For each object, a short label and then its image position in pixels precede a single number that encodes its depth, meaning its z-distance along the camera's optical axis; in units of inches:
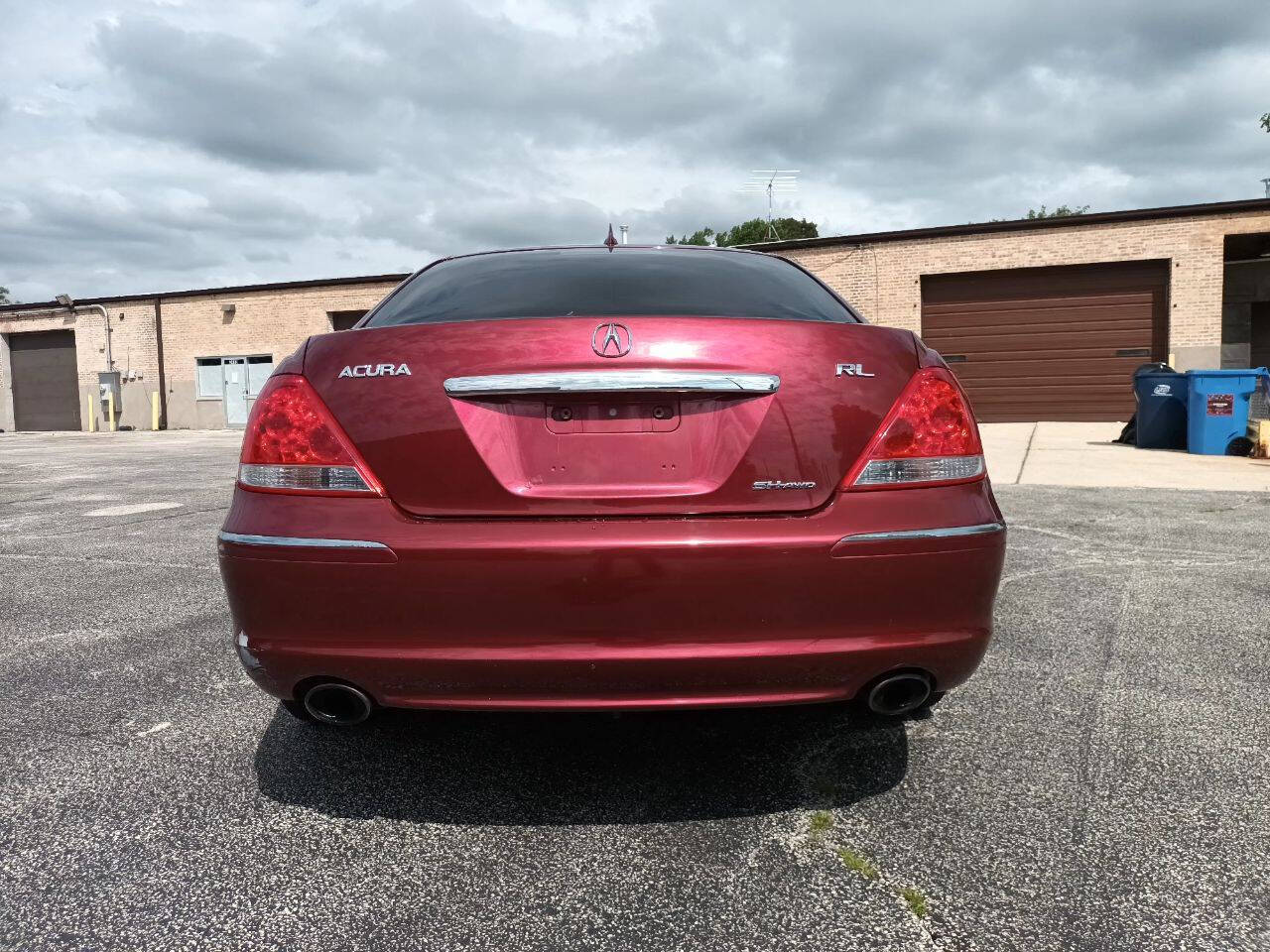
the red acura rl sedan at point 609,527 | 74.1
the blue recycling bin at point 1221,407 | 438.0
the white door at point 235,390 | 1092.5
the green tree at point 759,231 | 2965.1
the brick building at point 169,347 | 1059.3
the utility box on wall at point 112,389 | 1161.4
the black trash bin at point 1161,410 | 477.7
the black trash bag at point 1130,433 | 523.4
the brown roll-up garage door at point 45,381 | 1204.5
